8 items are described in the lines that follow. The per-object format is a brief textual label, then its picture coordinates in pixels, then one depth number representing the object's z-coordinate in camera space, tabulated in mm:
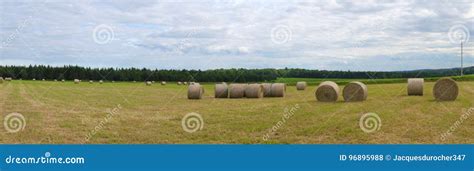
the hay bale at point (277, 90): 29425
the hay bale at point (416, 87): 27312
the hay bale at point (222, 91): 29031
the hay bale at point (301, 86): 41062
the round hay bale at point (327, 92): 23422
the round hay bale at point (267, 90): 29578
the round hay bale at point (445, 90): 23594
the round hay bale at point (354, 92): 23719
